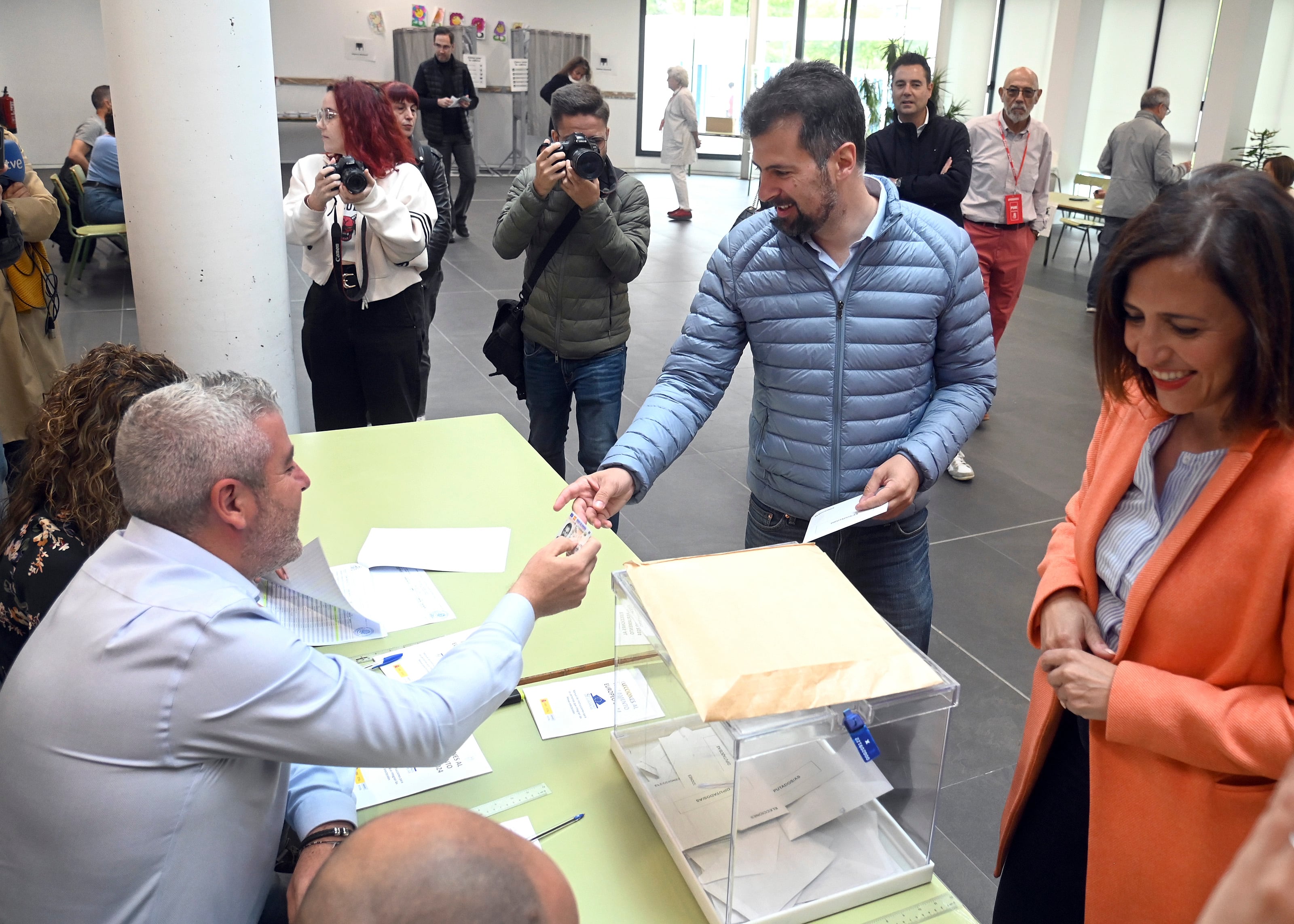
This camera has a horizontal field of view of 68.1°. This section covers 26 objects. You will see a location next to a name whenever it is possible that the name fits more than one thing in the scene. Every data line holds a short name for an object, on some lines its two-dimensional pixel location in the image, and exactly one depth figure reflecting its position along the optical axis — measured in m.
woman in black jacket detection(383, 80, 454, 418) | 3.60
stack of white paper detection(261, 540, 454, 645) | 1.82
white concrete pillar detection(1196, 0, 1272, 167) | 9.02
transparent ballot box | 1.20
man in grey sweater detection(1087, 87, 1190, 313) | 7.28
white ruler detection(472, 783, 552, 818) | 1.39
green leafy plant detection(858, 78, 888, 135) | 10.51
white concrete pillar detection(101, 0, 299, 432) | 3.04
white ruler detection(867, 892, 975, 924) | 1.23
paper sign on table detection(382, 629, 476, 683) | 1.70
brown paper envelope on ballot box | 1.15
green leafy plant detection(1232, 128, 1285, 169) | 8.90
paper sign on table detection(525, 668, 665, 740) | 1.49
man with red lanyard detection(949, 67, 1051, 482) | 4.82
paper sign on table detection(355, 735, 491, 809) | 1.44
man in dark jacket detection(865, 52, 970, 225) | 4.38
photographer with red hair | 3.17
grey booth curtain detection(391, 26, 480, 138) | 13.19
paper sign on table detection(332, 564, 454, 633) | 1.90
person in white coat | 11.01
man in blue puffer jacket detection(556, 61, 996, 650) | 1.79
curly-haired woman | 1.56
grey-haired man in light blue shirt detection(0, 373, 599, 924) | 1.10
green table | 1.28
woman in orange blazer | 1.11
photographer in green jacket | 2.95
